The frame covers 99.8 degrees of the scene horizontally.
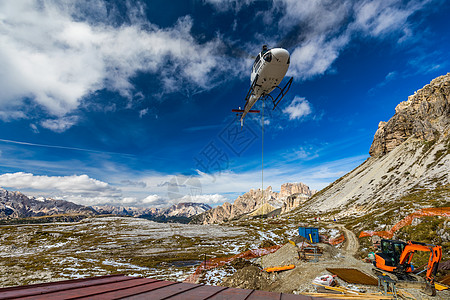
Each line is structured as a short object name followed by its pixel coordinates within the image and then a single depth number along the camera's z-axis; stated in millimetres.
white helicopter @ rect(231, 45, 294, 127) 17969
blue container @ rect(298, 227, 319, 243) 32281
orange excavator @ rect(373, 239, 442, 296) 14328
